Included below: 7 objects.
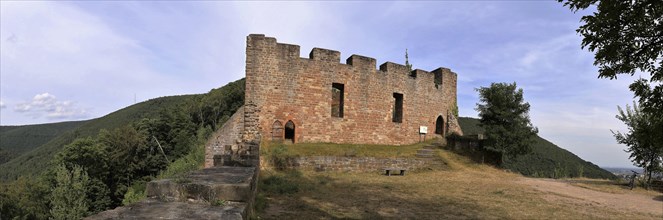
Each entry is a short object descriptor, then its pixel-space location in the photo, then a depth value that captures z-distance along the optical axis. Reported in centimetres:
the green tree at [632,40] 471
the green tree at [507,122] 1927
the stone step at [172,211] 320
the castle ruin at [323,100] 1698
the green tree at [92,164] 3791
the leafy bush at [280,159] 1473
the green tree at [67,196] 3177
